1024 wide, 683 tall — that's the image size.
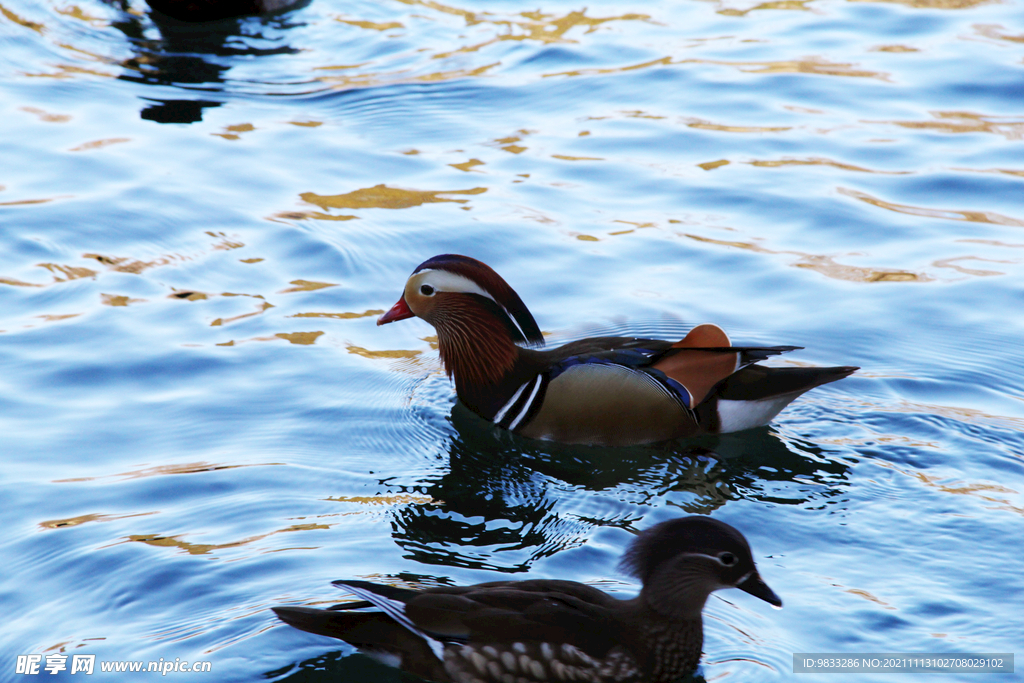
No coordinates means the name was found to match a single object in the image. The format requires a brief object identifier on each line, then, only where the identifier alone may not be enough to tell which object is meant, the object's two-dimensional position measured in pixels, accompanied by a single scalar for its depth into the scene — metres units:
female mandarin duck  7.13
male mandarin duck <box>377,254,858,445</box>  10.20
